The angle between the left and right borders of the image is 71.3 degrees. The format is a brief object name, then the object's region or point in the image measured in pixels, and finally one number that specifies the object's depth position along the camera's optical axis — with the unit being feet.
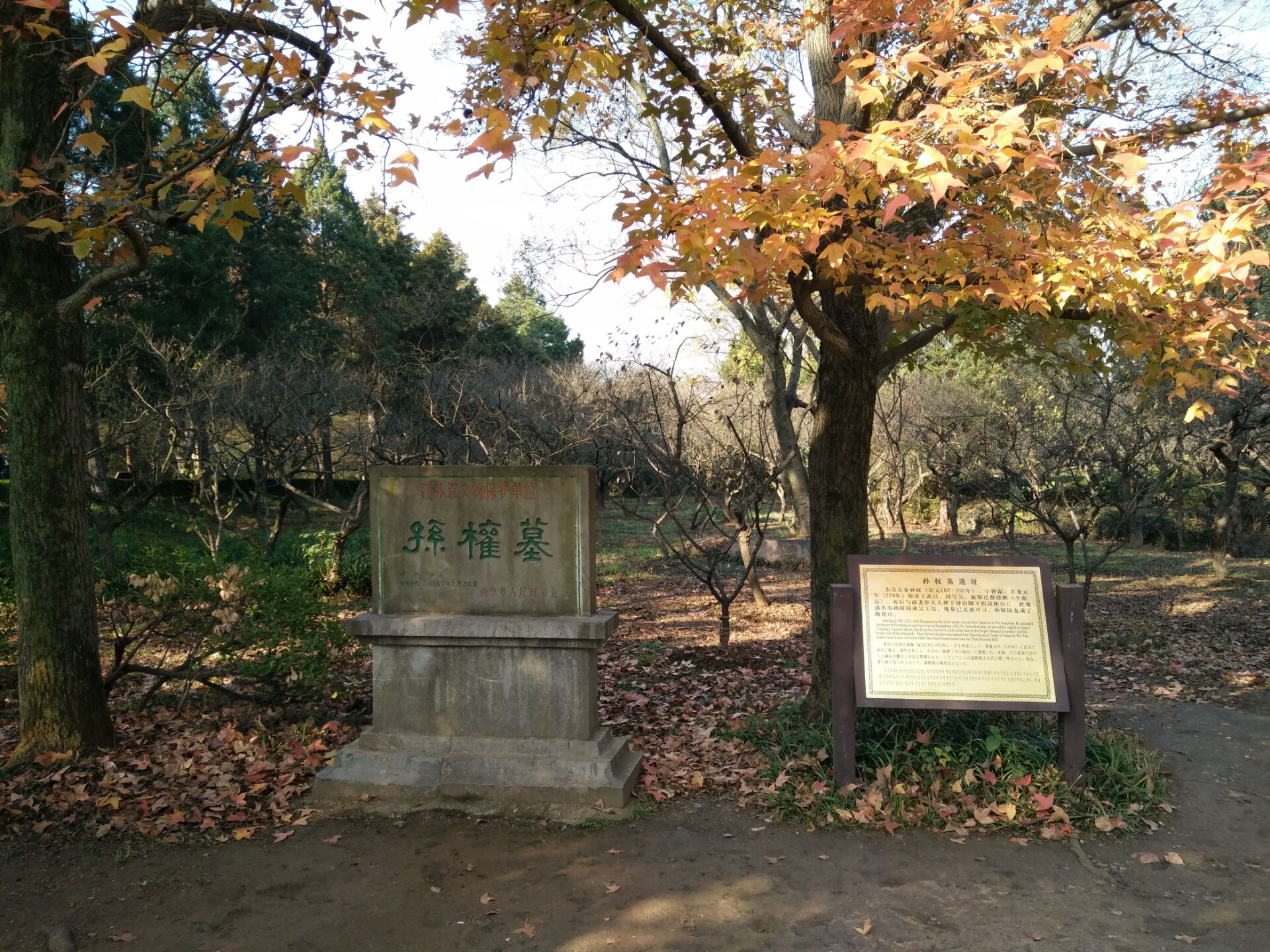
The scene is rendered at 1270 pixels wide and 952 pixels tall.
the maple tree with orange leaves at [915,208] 13.73
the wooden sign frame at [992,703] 15.47
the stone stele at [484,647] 15.90
